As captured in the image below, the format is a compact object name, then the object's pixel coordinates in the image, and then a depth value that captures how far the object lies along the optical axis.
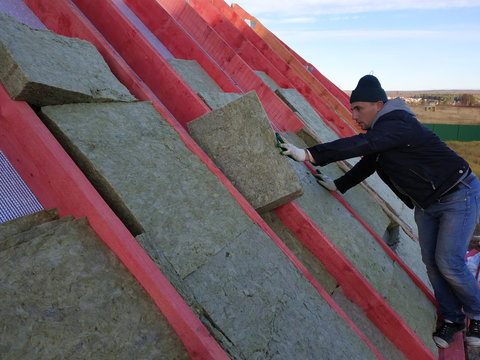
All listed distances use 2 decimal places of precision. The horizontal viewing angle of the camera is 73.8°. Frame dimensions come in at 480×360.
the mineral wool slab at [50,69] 1.74
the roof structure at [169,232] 1.35
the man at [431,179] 2.32
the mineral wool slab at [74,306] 1.21
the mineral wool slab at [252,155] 2.24
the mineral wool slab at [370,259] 2.49
